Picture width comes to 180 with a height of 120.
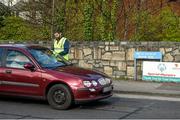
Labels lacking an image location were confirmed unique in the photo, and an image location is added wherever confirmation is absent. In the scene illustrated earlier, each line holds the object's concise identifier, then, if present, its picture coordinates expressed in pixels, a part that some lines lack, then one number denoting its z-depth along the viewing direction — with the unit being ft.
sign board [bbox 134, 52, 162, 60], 51.16
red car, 34.09
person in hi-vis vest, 47.81
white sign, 50.14
